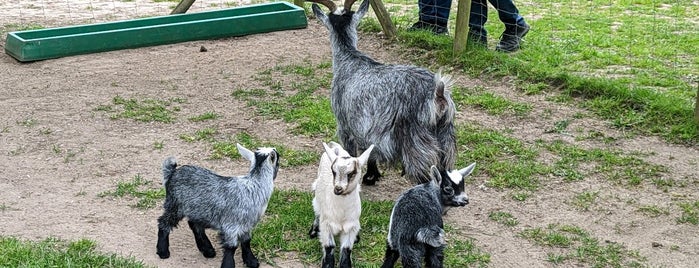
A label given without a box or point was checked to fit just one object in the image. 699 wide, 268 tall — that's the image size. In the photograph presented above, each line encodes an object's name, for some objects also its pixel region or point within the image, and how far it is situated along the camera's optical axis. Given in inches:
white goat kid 184.7
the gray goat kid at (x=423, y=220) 183.2
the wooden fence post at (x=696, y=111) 284.5
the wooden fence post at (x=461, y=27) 349.4
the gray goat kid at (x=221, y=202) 187.3
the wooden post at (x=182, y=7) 398.3
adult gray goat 217.0
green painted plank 356.2
